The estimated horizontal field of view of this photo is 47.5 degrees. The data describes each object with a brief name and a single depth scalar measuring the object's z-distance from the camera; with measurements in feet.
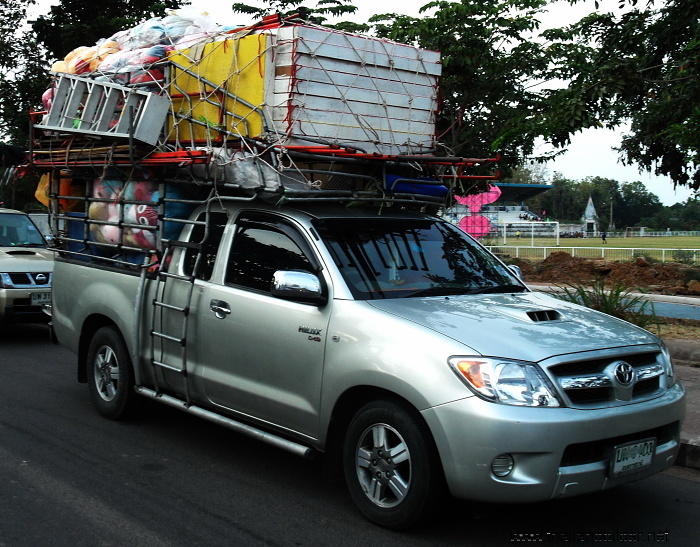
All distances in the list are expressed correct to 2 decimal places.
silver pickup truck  12.92
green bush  31.45
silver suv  34.14
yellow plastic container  18.70
